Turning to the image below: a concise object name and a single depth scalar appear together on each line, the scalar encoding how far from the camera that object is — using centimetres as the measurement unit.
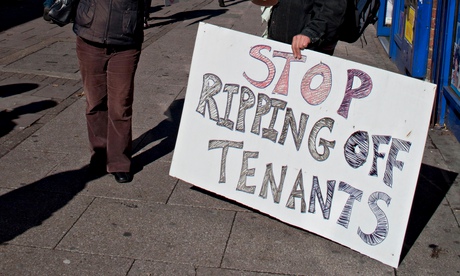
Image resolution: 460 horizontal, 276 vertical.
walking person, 489
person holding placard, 428
